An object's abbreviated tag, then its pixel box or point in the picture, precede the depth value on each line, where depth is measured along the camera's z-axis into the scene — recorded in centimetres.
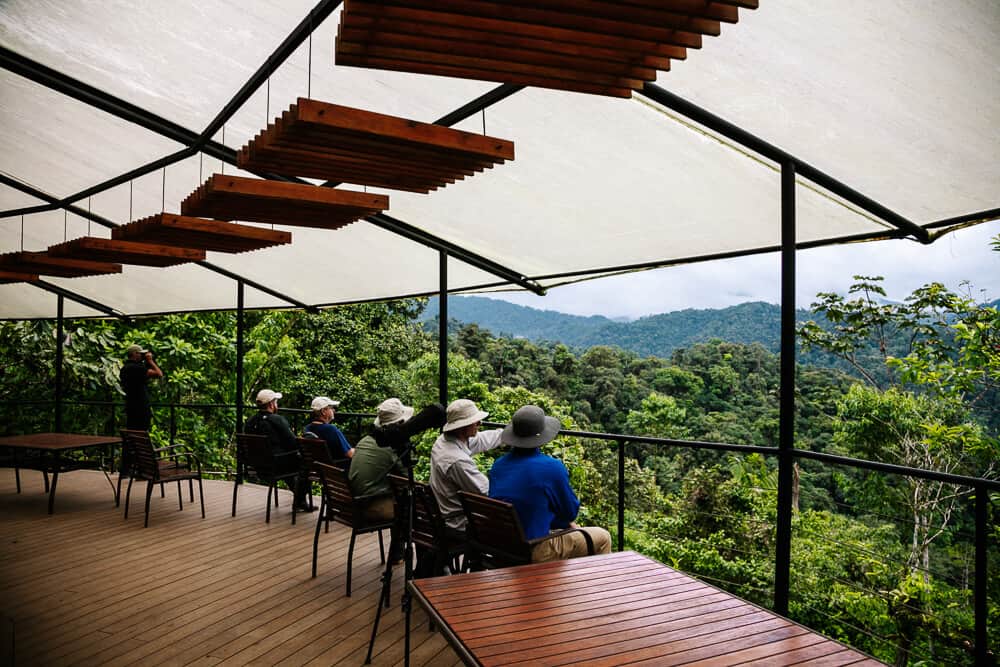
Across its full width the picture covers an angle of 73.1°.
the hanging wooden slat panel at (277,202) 339
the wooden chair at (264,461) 567
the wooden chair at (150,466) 563
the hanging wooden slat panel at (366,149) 256
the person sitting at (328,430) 564
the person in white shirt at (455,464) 341
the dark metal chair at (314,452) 512
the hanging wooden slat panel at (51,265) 554
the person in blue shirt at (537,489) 295
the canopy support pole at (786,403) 314
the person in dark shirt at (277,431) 587
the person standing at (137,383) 738
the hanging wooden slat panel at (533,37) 173
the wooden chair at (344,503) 379
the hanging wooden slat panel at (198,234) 411
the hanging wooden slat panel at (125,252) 481
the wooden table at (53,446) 617
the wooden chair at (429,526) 321
